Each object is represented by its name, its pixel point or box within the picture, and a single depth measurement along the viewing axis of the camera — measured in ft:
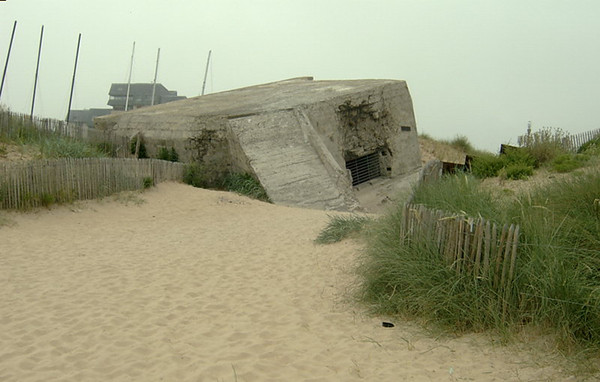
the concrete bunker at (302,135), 39.24
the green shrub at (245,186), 38.96
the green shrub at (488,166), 45.32
